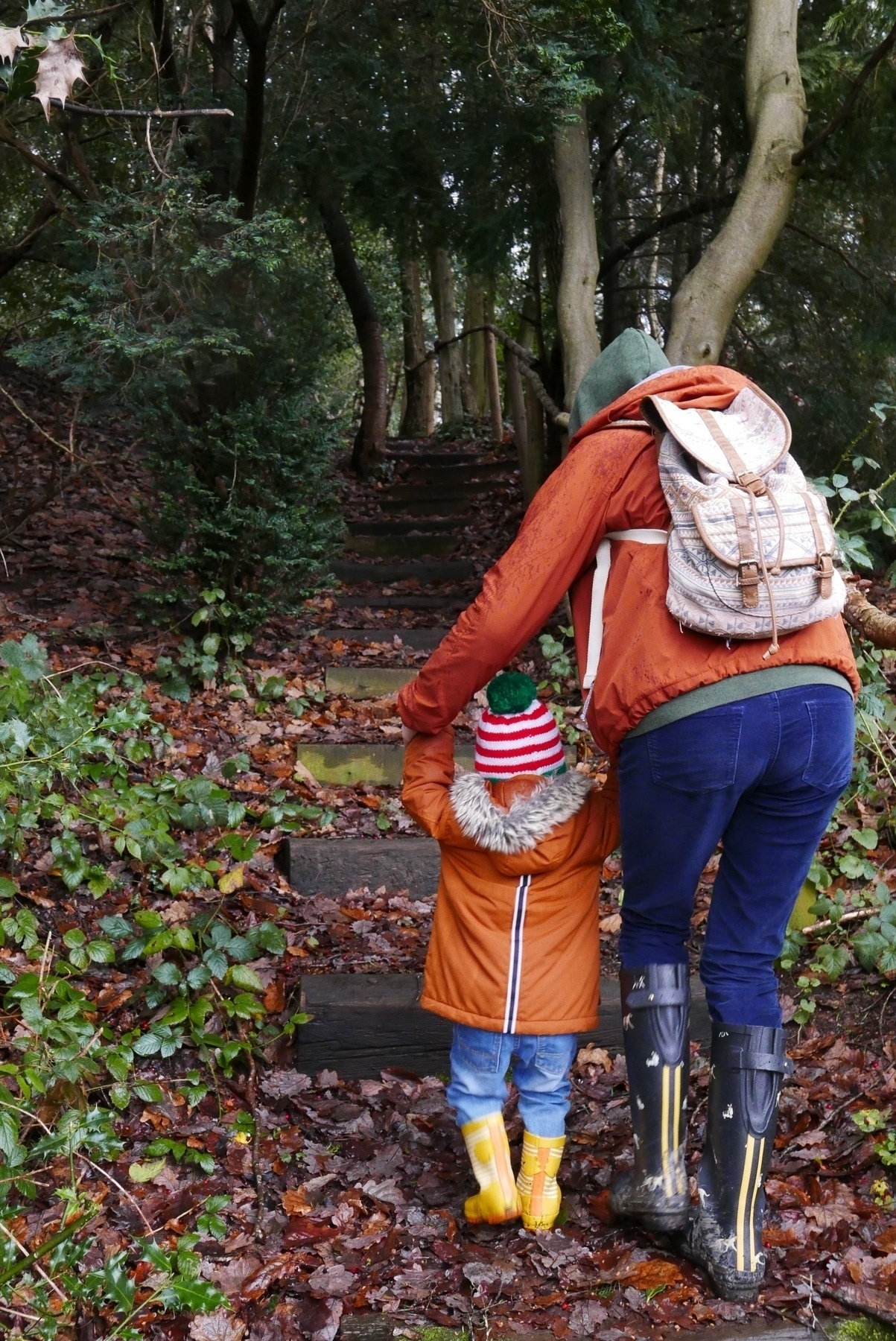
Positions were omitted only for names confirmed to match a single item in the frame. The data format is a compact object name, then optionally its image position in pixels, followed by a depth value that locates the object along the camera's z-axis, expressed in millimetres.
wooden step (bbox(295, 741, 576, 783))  5125
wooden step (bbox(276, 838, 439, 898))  4273
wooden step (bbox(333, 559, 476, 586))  8789
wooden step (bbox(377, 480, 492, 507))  11461
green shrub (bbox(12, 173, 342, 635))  4883
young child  2584
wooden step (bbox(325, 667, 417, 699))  6090
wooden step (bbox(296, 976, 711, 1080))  3436
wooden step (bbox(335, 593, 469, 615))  8078
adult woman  2230
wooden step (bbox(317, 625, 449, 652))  7074
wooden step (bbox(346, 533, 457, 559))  9736
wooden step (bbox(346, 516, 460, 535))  10109
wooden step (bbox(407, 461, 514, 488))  12203
